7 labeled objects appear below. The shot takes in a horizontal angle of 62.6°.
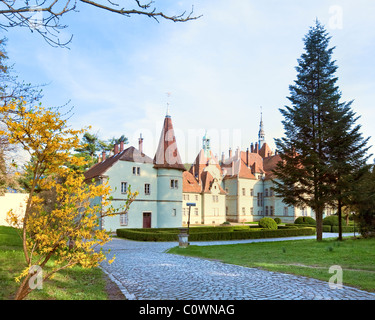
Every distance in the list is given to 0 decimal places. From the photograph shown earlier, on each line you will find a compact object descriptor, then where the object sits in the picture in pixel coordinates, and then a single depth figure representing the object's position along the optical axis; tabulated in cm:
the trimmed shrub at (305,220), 4302
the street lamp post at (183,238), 1748
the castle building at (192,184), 3266
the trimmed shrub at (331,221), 3688
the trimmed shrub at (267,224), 3247
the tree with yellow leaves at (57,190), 499
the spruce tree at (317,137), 2042
